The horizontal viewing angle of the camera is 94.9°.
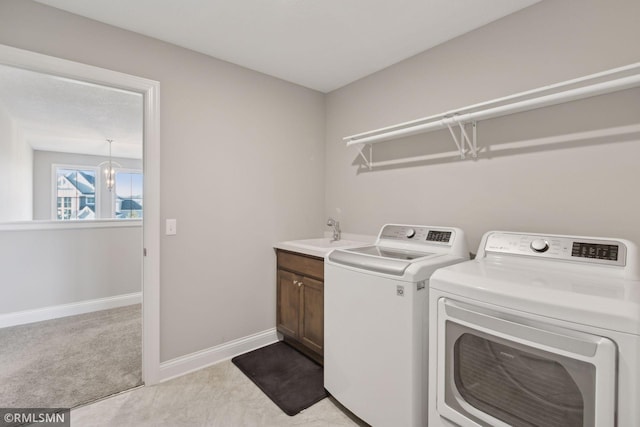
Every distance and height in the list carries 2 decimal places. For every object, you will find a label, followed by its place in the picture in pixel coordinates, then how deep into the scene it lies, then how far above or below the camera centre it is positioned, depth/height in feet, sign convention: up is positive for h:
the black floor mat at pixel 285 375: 6.28 -4.01
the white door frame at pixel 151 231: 6.63 -0.50
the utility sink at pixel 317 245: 7.39 -0.97
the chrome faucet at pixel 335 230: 9.34 -0.61
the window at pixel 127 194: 22.06 +1.15
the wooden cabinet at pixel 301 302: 7.31 -2.47
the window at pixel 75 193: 20.39 +1.12
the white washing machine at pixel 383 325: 4.70 -2.01
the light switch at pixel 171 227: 7.00 -0.42
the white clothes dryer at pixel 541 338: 2.89 -1.42
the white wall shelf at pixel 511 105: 4.40 +1.94
